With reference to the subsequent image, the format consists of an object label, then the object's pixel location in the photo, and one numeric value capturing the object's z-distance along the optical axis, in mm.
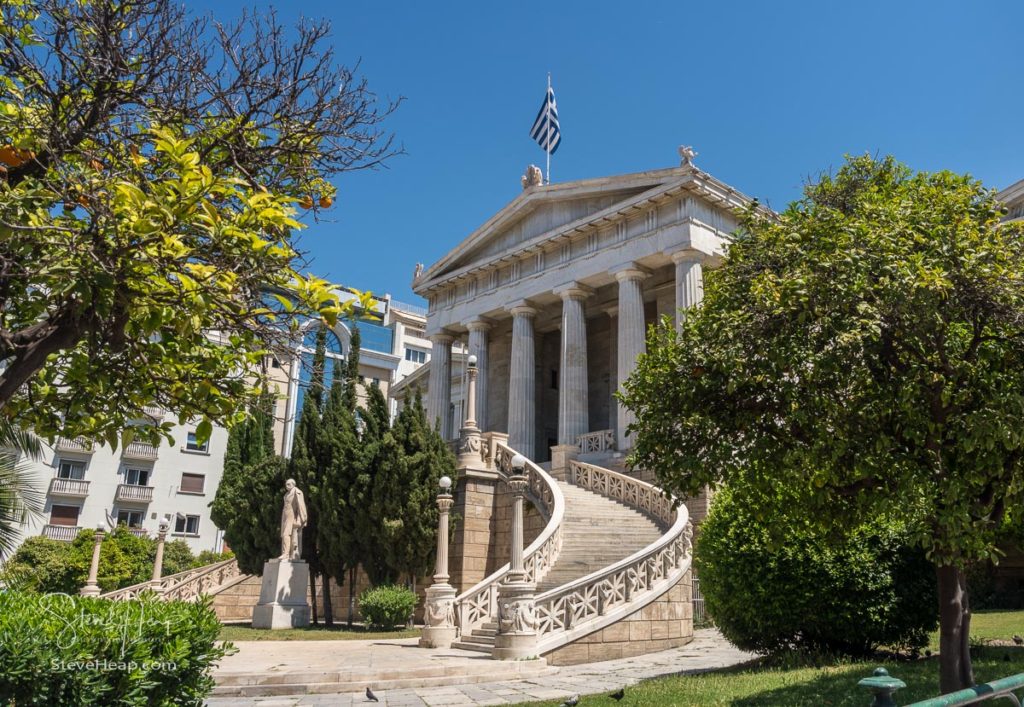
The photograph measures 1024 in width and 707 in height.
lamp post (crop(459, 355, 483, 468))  22391
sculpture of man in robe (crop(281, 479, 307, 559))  20562
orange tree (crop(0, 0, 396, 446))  5203
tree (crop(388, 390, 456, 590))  20156
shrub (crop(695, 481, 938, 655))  11102
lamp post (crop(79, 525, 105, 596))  20125
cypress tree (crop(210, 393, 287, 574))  23172
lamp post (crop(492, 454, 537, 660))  13266
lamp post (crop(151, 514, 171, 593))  22422
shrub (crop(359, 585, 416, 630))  19219
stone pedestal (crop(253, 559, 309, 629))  19969
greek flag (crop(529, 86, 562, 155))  35906
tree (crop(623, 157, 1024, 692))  7289
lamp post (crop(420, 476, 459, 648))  15680
